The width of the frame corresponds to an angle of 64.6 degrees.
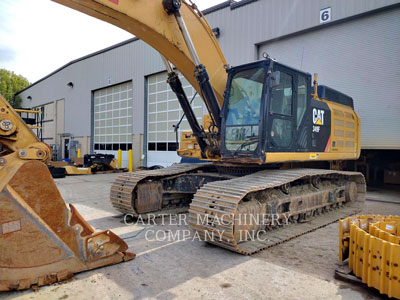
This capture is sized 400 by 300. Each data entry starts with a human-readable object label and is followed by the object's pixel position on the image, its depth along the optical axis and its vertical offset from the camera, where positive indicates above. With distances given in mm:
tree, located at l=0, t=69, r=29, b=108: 48312 +9010
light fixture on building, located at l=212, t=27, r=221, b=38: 14178 +5028
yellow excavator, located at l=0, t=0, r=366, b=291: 3236 -457
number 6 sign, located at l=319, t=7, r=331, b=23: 10758 +4454
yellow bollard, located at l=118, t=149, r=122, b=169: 20281 -1092
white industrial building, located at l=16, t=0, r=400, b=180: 9922 +3331
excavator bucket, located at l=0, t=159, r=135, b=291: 3057 -955
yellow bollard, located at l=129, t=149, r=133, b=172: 19030 -1226
